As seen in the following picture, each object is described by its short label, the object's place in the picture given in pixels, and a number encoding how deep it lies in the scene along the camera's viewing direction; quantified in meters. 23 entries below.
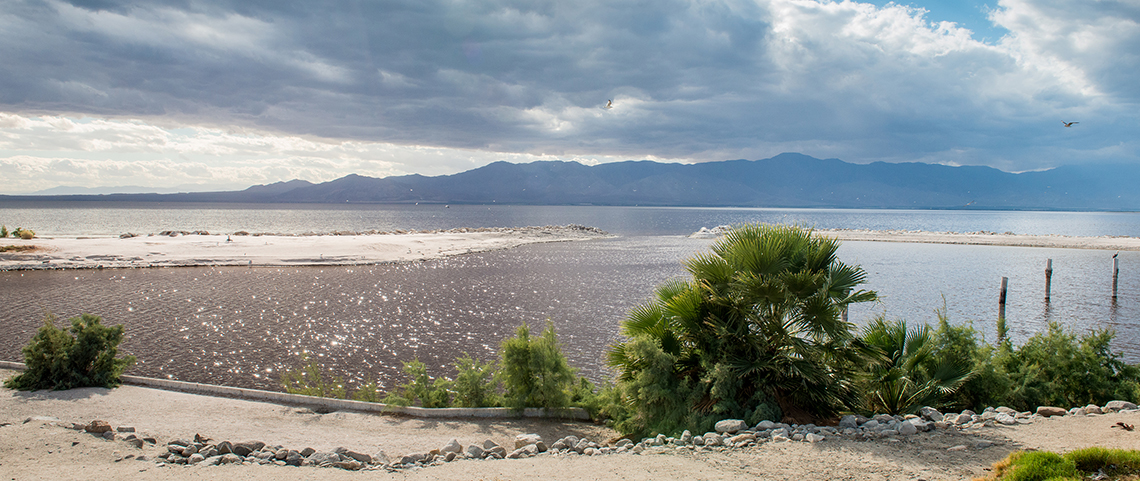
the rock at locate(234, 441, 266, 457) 7.57
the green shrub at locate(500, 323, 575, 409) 10.17
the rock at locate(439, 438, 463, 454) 7.82
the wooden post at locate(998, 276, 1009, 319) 26.15
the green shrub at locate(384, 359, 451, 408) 10.45
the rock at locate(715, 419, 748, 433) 8.21
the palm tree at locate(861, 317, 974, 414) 9.58
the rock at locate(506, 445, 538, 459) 7.73
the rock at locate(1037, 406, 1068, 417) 8.99
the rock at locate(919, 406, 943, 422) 8.61
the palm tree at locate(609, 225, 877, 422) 8.46
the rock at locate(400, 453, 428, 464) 7.41
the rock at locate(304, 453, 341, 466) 7.25
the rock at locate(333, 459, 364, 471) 7.16
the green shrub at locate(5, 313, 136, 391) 10.75
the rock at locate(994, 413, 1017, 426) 8.41
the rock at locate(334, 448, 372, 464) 7.46
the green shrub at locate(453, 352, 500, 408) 10.76
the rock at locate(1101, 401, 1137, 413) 9.17
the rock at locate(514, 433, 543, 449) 8.22
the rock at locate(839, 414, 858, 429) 8.36
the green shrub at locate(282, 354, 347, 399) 11.51
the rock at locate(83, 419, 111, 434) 7.90
